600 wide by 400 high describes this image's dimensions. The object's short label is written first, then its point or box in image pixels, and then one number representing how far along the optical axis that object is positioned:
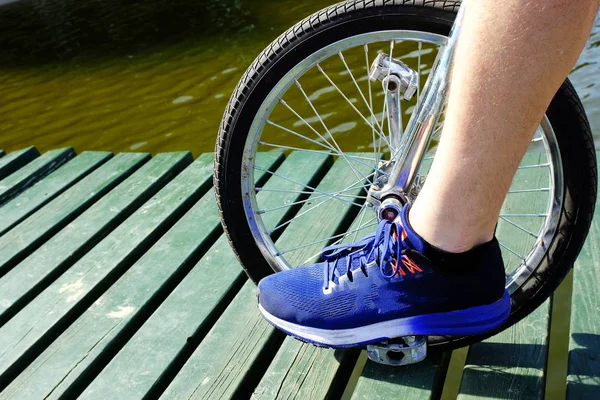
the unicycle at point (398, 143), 1.33
